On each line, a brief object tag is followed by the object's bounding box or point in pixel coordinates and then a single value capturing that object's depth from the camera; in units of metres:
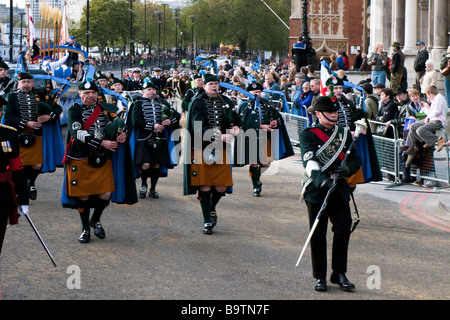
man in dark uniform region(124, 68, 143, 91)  28.62
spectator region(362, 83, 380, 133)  16.89
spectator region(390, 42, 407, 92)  22.56
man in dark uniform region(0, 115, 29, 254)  7.29
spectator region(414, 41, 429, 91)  23.41
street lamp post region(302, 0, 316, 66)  26.90
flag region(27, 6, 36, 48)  35.64
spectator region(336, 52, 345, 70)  31.70
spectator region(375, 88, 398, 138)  15.99
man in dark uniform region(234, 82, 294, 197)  14.47
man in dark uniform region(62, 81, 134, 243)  10.28
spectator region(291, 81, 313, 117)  18.61
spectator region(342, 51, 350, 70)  33.19
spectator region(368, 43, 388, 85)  24.52
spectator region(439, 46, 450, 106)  19.73
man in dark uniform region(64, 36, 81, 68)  29.94
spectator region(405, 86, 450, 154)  14.73
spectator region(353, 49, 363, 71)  32.81
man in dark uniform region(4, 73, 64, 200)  13.02
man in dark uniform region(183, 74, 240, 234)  11.13
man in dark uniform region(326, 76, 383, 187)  12.03
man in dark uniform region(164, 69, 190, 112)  34.88
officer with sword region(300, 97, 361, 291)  8.17
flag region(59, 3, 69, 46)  36.81
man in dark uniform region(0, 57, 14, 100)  15.99
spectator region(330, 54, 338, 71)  25.80
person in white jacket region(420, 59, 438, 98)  19.34
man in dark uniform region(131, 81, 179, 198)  13.62
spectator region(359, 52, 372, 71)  30.66
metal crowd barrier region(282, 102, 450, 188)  14.57
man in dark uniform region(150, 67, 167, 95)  33.78
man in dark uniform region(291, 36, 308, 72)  26.20
